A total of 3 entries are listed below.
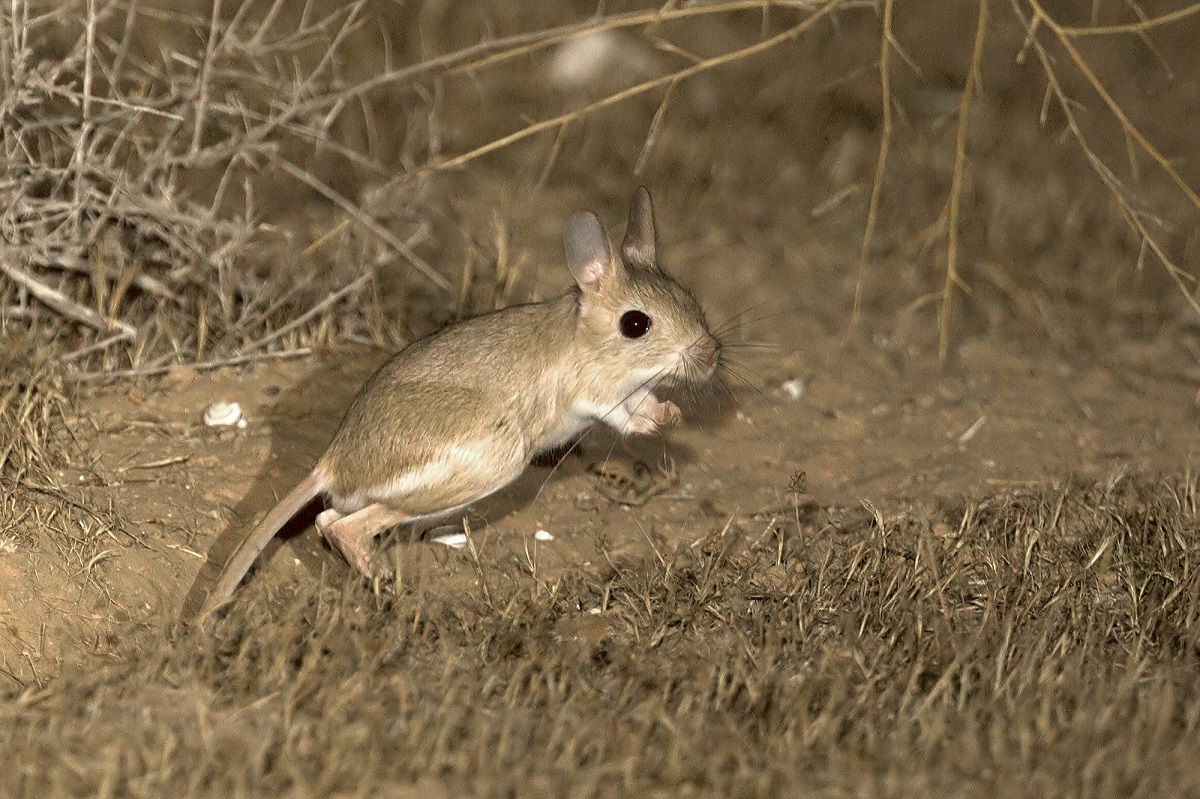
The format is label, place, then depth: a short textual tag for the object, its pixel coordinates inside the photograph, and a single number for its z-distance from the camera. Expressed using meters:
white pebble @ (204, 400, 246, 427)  10.31
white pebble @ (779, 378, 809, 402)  11.68
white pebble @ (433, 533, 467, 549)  9.23
